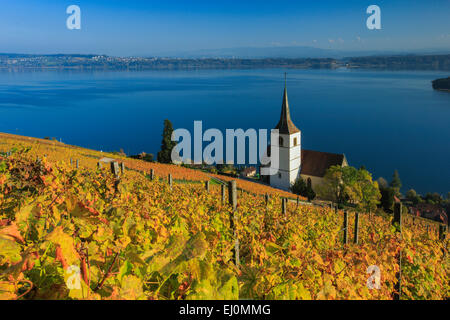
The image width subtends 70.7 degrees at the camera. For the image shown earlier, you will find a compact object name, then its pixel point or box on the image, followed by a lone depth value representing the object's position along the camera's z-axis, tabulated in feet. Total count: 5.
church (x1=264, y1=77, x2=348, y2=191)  144.97
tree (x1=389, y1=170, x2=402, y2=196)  184.85
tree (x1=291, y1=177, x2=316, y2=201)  124.51
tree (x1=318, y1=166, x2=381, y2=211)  113.50
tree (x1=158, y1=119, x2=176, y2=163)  141.18
